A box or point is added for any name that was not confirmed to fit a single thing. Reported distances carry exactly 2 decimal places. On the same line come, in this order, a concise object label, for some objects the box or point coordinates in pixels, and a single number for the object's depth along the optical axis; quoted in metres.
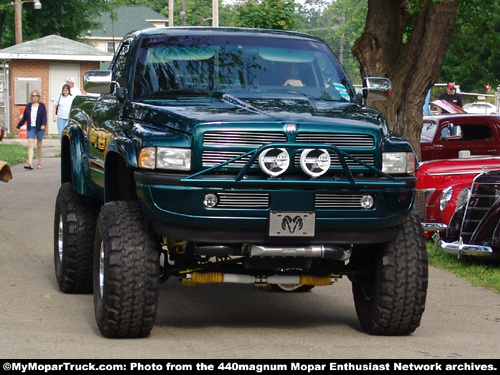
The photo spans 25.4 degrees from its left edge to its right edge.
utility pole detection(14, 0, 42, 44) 45.81
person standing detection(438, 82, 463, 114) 24.70
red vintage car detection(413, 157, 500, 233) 12.91
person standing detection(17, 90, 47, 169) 24.05
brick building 41.50
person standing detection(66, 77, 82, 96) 25.43
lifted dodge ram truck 6.89
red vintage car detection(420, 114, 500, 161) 17.14
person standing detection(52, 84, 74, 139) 24.84
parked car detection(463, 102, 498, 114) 44.47
